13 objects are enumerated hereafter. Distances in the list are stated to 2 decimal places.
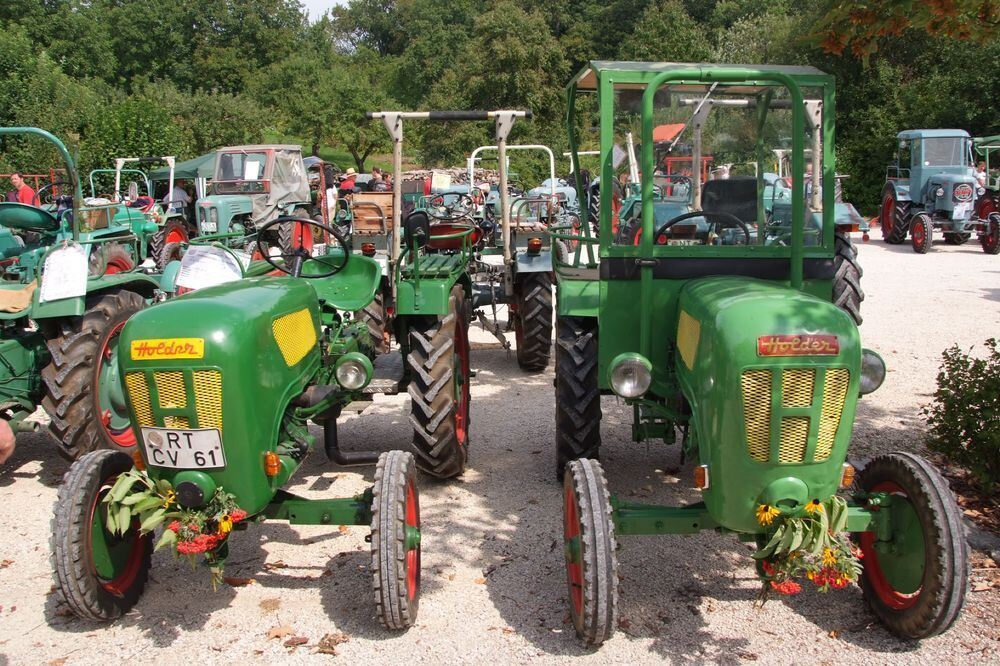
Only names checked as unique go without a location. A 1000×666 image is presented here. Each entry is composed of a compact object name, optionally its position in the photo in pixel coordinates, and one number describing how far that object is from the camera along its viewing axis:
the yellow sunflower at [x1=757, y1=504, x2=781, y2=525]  3.03
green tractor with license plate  3.33
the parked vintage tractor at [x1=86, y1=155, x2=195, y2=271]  13.23
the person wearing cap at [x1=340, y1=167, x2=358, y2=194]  19.36
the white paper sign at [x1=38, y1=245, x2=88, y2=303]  5.55
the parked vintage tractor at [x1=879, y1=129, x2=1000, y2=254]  16.28
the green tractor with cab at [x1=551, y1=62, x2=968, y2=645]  3.05
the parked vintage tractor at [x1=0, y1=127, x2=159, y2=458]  5.41
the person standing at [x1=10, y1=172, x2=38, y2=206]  11.94
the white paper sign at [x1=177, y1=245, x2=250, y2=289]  5.08
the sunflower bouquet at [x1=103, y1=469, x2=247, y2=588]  3.29
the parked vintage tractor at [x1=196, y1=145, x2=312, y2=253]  14.87
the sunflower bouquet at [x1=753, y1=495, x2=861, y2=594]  2.99
